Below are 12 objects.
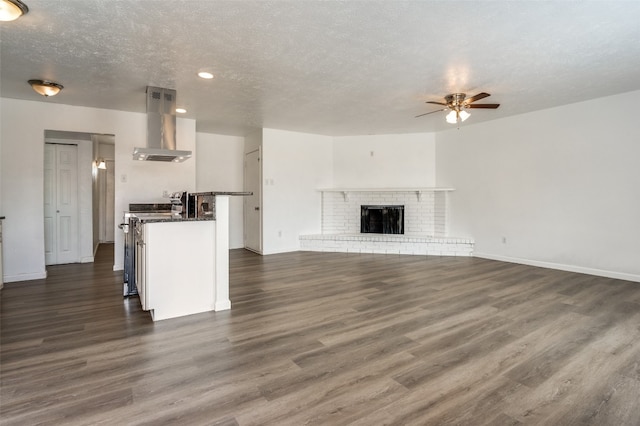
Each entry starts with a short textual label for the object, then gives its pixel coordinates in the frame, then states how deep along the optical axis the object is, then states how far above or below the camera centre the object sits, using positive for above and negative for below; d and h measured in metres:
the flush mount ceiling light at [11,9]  2.18 +1.36
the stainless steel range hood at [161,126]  4.01 +1.06
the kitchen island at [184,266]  3.01 -0.55
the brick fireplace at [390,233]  6.48 -0.36
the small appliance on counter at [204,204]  3.36 +0.05
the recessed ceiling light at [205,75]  3.51 +1.47
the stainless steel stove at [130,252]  3.70 -0.51
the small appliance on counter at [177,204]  4.11 +0.06
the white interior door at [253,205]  6.60 +0.08
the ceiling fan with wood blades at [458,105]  4.25 +1.38
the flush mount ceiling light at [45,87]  3.68 +1.39
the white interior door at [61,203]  5.54 +0.10
